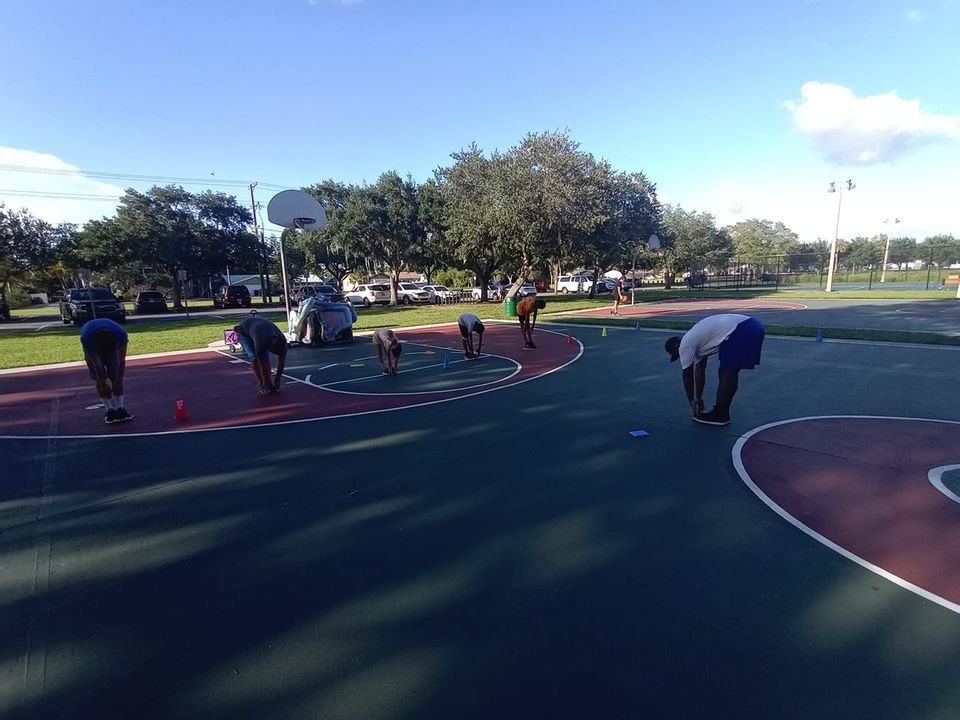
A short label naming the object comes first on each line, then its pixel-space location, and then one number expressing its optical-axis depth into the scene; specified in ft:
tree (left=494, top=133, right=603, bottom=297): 83.46
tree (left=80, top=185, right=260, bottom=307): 118.93
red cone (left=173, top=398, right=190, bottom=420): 23.63
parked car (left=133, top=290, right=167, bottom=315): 106.32
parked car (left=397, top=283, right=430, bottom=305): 118.01
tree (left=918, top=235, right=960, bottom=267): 135.23
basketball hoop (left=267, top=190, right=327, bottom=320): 54.65
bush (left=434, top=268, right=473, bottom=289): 186.19
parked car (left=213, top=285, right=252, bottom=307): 118.93
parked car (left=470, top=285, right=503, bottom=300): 128.47
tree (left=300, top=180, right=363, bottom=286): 109.60
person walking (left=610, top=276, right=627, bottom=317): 73.41
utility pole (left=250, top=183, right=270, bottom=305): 131.40
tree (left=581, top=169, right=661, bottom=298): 90.53
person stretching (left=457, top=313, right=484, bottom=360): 37.35
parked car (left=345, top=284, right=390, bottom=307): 118.32
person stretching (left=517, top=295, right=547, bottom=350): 43.52
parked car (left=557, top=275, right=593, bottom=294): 159.49
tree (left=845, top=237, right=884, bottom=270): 195.52
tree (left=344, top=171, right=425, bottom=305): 107.55
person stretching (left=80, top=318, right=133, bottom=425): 22.29
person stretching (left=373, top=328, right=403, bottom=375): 33.17
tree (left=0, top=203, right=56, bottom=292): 98.17
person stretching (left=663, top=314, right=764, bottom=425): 20.11
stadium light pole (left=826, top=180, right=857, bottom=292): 102.64
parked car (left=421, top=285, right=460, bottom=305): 116.57
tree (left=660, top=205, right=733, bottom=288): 173.58
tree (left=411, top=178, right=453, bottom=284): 109.40
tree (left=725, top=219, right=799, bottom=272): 234.17
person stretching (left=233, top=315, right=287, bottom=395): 26.89
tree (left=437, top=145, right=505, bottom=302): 90.94
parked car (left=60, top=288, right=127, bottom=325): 75.25
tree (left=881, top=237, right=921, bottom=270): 159.96
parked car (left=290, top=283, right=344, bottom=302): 101.07
